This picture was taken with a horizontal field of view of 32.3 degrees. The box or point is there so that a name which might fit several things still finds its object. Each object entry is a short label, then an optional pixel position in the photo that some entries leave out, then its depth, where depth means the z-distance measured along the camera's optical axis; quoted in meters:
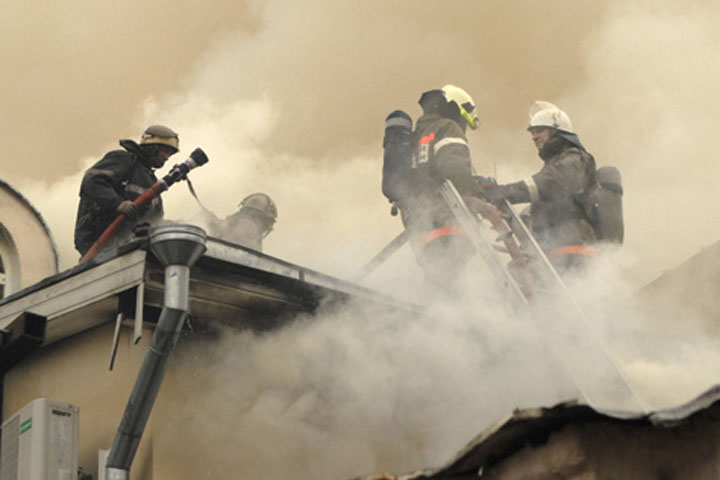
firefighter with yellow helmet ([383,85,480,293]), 9.95
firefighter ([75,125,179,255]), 9.88
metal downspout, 7.65
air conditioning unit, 7.88
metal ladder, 8.27
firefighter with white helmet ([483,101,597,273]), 10.32
